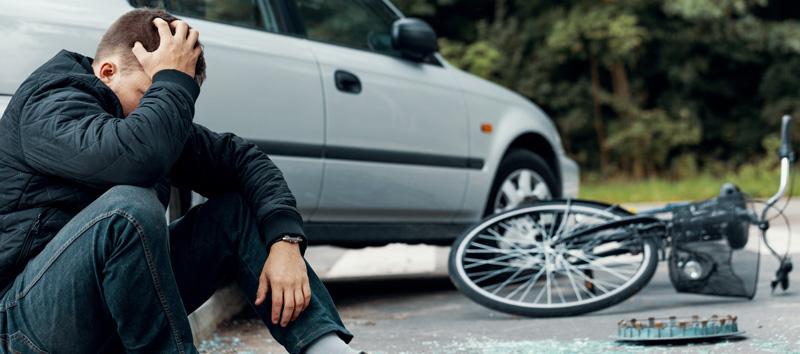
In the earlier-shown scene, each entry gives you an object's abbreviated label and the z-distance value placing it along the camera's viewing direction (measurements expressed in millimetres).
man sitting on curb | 2721
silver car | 4812
